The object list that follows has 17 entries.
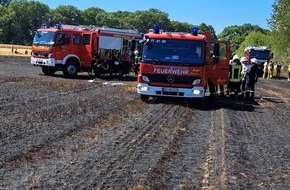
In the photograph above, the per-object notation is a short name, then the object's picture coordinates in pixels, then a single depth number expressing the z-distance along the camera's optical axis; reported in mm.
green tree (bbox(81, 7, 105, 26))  171375
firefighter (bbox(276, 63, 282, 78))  46825
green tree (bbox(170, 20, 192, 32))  173000
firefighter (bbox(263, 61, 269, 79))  42241
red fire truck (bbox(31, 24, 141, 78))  24938
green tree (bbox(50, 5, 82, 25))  152112
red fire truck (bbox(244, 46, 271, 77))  43188
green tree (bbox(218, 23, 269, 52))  181162
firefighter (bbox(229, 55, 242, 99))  18141
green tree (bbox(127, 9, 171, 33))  176125
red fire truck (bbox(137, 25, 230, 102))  14914
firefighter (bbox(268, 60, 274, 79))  42706
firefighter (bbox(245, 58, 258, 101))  18422
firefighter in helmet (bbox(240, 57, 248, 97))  19303
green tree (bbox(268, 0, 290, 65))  48375
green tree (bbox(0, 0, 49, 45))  113312
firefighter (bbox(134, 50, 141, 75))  27233
